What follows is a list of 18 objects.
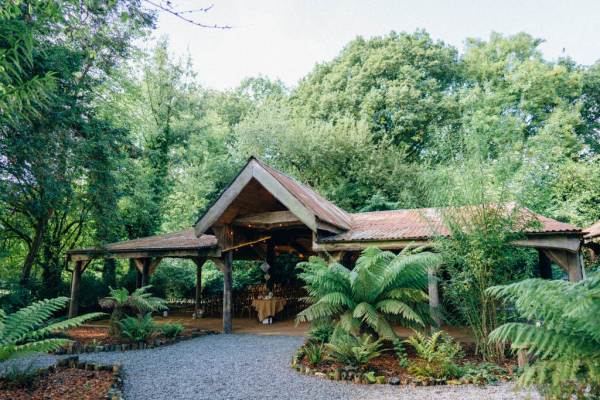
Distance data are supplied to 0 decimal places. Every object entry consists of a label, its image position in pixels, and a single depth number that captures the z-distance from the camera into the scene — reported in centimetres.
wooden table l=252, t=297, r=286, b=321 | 998
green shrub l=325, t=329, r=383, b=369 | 466
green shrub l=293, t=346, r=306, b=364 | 524
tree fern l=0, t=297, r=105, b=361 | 358
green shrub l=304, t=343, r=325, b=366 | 497
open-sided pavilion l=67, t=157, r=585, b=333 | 611
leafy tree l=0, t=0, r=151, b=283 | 778
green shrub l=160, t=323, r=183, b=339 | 734
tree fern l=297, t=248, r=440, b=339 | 506
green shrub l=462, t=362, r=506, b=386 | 425
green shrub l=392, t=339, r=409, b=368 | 477
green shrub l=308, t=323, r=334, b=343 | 600
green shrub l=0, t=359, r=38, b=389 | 384
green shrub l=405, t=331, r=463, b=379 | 437
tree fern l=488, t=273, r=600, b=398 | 225
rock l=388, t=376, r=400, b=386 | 428
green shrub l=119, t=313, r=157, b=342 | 671
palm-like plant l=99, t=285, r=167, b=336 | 697
